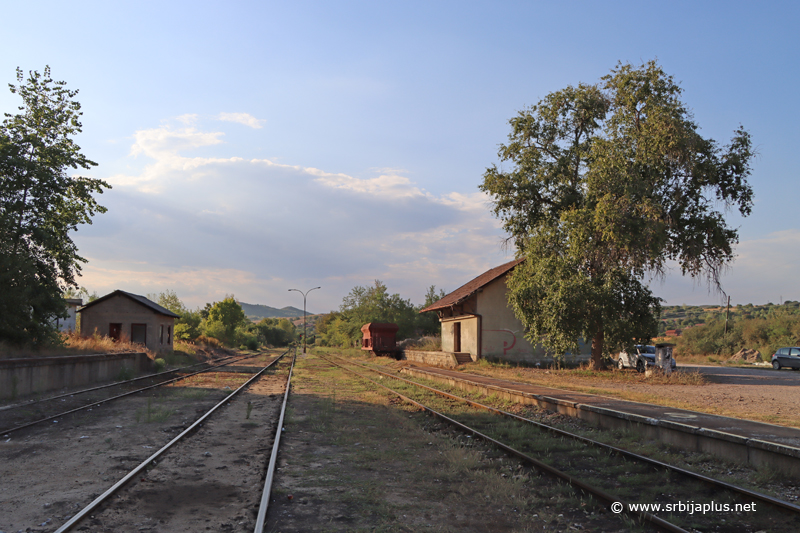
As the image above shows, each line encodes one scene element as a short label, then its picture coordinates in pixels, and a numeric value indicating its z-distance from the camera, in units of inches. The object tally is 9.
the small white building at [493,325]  1196.5
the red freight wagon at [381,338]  1612.9
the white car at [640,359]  1018.7
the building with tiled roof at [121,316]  1382.9
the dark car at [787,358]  1298.0
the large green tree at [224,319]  2655.0
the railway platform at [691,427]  287.3
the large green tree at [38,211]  725.9
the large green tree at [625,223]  803.4
